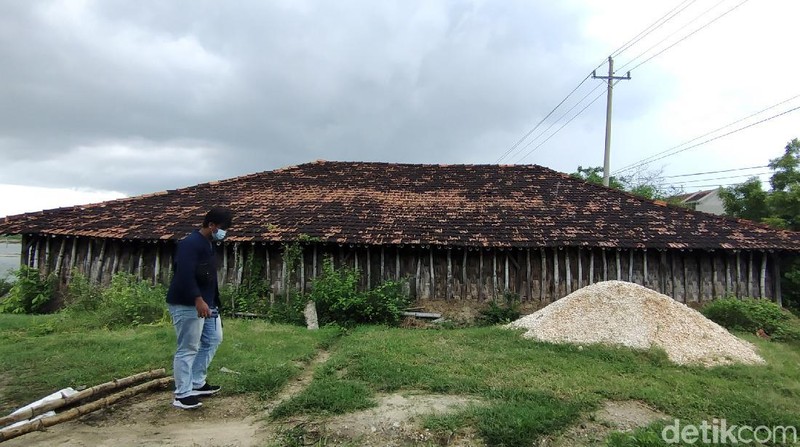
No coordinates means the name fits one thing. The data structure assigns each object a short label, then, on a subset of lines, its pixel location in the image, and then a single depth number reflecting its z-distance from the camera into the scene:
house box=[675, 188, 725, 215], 37.47
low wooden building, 11.24
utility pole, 19.38
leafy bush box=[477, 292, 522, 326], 10.80
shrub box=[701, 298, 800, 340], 9.51
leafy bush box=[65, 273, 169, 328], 9.50
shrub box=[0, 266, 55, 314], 11.99
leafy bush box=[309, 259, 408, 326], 10.28
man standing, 4.48
